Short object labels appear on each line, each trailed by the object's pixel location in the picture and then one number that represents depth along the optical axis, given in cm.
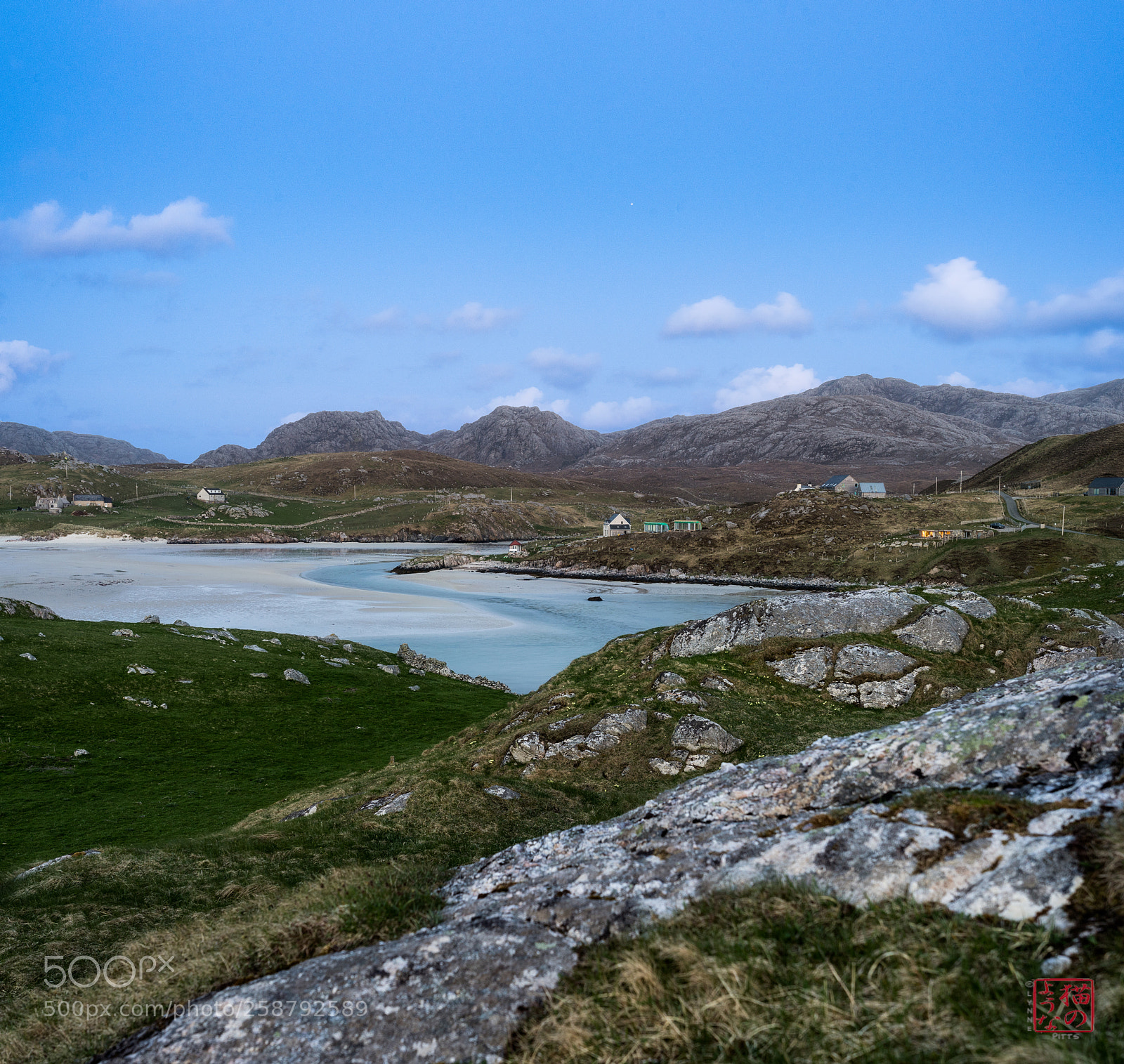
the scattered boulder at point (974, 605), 3008
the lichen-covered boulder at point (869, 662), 2561
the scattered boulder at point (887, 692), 2447
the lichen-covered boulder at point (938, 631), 2789
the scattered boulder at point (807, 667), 2586
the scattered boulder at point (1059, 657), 2708
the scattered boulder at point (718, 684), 2414
